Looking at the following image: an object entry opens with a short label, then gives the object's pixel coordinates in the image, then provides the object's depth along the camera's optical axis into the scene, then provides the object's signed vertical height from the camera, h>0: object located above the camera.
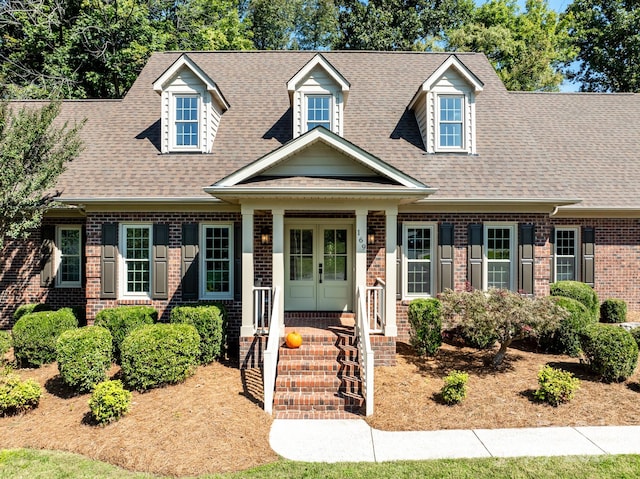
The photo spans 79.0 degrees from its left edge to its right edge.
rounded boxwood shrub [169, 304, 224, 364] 8.24 -1.68
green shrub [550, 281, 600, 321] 10.48 -1.28
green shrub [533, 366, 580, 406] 6.59 -2.40
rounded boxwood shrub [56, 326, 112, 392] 6.94 -2.06
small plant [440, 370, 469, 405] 6.61 -2.46
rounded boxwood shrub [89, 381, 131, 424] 5.93 -2.43
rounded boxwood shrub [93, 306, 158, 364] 8.60 -1.71
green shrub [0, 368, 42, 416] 6.31 -2.47
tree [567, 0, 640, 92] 23.53 +12.96
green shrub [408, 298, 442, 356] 8.60 -1.81
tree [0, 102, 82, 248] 8.26 +1.77
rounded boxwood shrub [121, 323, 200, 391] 6.98 -2.03
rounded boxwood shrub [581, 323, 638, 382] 7.23 -2.01
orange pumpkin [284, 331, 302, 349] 7.79 -1.92
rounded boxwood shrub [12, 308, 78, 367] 8.36 -2.03
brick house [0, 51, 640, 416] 8.42 +0.84
